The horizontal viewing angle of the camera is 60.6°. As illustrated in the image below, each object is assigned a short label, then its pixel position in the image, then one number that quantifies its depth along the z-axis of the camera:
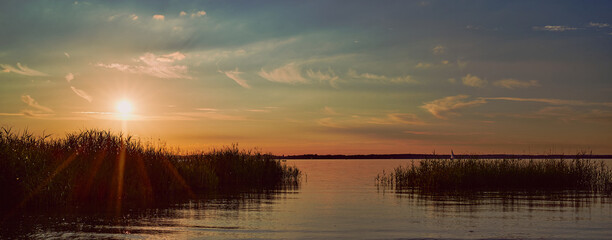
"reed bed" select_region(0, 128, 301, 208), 22.89
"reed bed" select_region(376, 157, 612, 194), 36.07
